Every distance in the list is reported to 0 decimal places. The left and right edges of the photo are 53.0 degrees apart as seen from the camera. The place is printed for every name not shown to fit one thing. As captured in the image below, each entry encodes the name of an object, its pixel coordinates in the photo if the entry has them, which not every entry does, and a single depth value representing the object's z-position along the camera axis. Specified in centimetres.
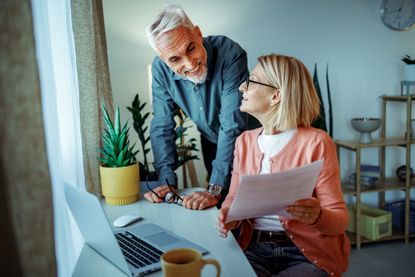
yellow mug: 78
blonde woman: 133
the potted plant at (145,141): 213
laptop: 102
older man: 171
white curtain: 94
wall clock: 326
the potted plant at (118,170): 163
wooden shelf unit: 309
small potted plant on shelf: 317
